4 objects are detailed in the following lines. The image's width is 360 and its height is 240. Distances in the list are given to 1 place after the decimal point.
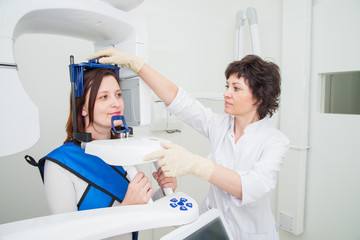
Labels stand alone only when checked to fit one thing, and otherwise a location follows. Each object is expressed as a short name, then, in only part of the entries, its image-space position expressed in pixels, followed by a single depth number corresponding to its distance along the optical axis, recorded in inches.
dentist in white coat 37.2
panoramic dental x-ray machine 22.3
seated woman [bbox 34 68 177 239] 31.3
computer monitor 26.7
